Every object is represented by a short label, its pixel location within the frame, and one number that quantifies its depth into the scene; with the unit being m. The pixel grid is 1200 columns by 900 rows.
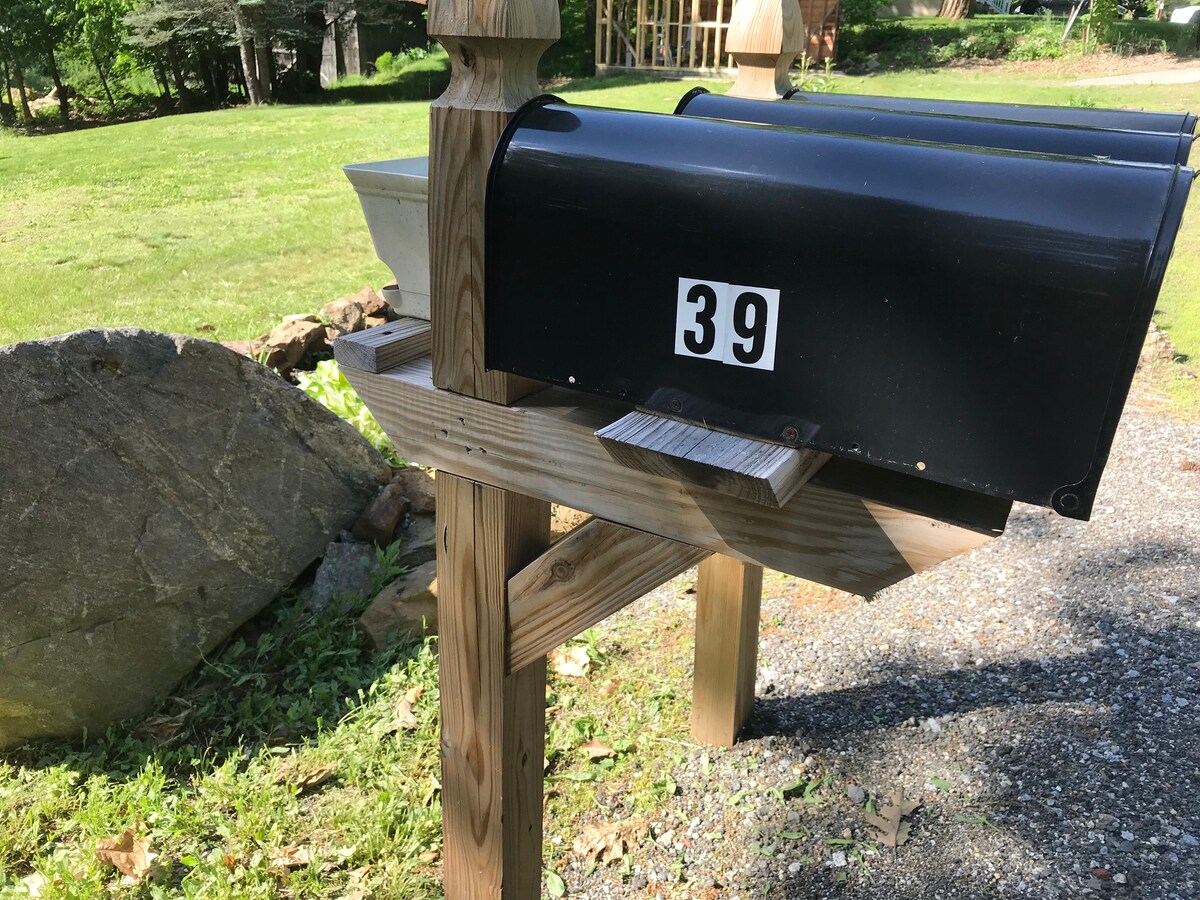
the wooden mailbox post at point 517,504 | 1.12
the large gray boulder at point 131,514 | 2.66
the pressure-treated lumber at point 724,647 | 2.54
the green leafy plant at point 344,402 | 4.05
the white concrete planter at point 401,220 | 1.44
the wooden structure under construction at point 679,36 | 16.19
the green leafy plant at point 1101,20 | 16.67
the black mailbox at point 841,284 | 0.90
